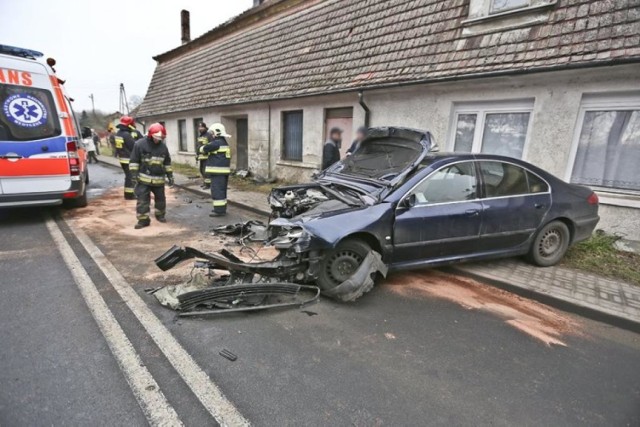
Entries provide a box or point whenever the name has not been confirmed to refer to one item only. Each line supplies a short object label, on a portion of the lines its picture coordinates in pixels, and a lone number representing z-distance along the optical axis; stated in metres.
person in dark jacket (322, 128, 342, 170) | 7.29
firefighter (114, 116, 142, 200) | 8.45
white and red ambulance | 5.35
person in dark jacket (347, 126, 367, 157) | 5.16
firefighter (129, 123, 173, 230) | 6.01
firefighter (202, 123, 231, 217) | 6.87
